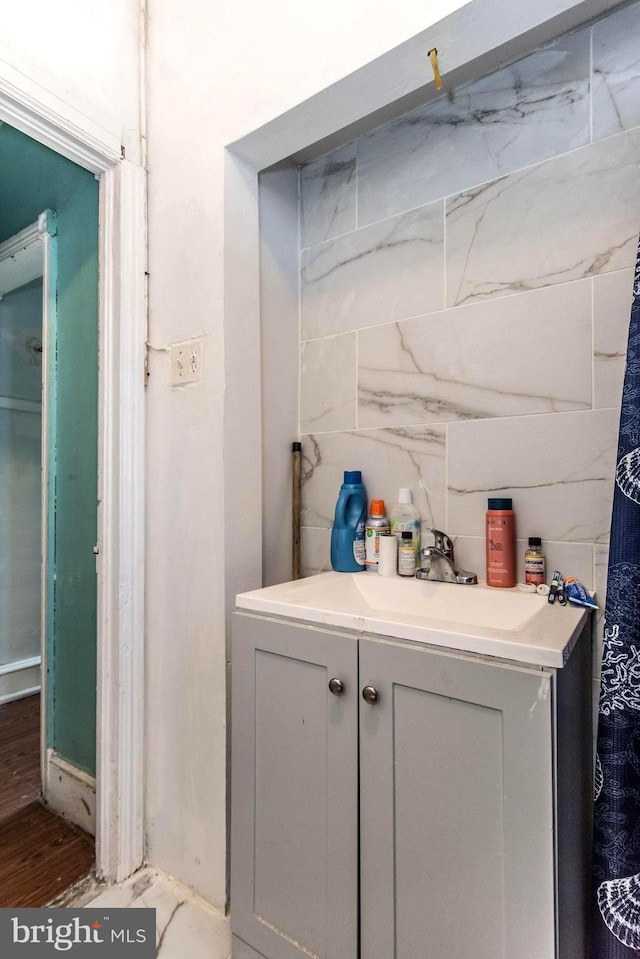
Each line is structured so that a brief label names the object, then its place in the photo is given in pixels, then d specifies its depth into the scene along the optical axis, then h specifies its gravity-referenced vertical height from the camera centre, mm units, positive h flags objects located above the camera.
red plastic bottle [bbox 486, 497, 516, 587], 1085 -136
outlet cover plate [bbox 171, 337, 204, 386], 1222 +299
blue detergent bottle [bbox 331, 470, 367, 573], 1307 -122
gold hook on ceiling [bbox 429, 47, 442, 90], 924 +786
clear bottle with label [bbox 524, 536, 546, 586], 1053 -175
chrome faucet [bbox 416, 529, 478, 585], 1133 -196
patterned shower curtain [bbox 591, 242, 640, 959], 819 -400
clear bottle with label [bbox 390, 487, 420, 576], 1231 -102
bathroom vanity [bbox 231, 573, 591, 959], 704 -487
